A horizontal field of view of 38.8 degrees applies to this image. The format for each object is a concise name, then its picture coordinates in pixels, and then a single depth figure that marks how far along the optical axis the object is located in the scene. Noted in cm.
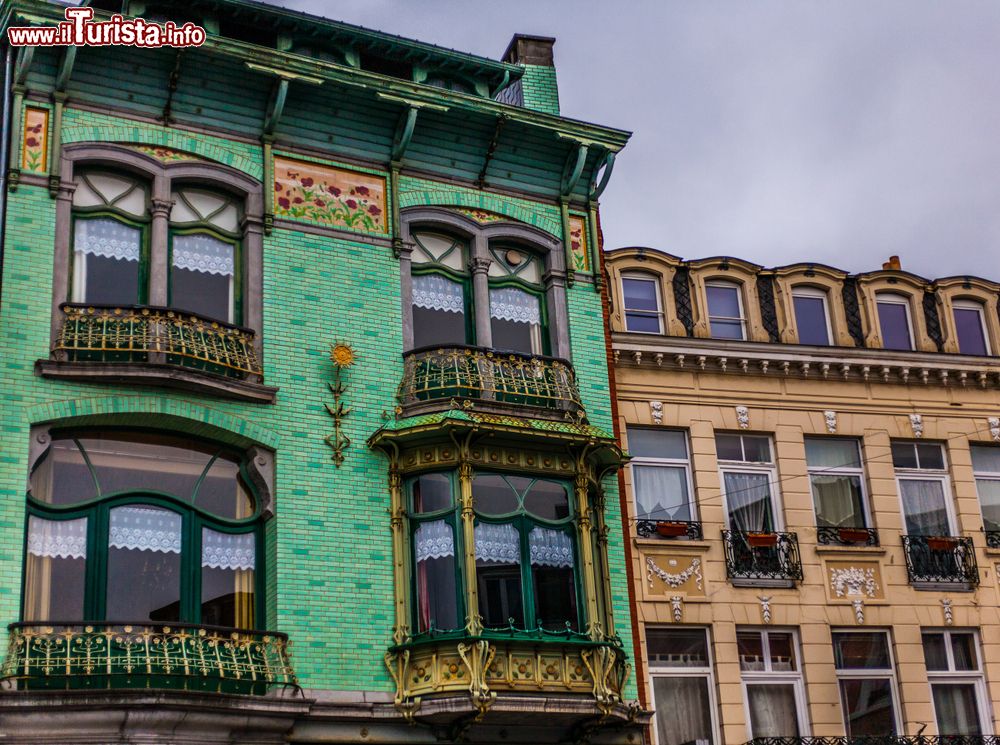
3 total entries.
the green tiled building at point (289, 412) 1867
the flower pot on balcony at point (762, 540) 2319
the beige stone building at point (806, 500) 2250
